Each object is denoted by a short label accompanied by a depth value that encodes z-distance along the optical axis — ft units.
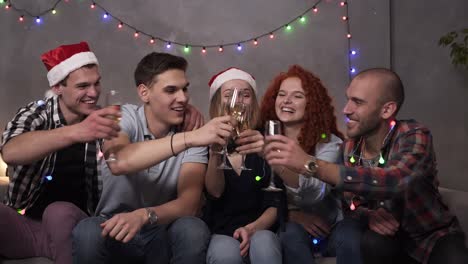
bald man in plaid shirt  5.40
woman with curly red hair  6.26
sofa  6.52
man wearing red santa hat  6.20
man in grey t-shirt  5.89
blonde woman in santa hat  6.13
